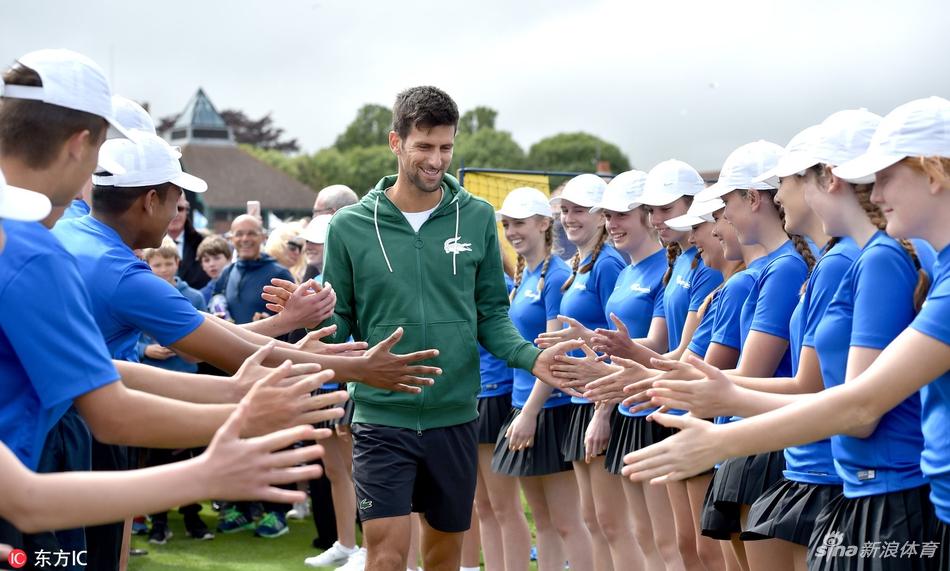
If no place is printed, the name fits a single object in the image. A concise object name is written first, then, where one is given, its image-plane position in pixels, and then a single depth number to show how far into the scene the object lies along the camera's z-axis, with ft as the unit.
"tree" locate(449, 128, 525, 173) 269.64
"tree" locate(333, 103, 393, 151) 325.21
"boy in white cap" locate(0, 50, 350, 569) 8.72
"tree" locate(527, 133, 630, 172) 298.56
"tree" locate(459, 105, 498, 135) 323.74
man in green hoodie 17.12
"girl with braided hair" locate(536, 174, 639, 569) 20.65
